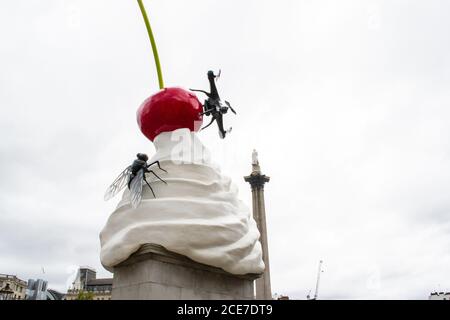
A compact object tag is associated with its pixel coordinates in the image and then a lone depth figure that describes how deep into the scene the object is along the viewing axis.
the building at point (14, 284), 60.68
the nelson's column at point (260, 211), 30.36
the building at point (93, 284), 66.86
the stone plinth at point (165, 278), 6.50
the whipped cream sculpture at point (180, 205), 6.79
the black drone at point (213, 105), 9.18
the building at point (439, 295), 53.38
